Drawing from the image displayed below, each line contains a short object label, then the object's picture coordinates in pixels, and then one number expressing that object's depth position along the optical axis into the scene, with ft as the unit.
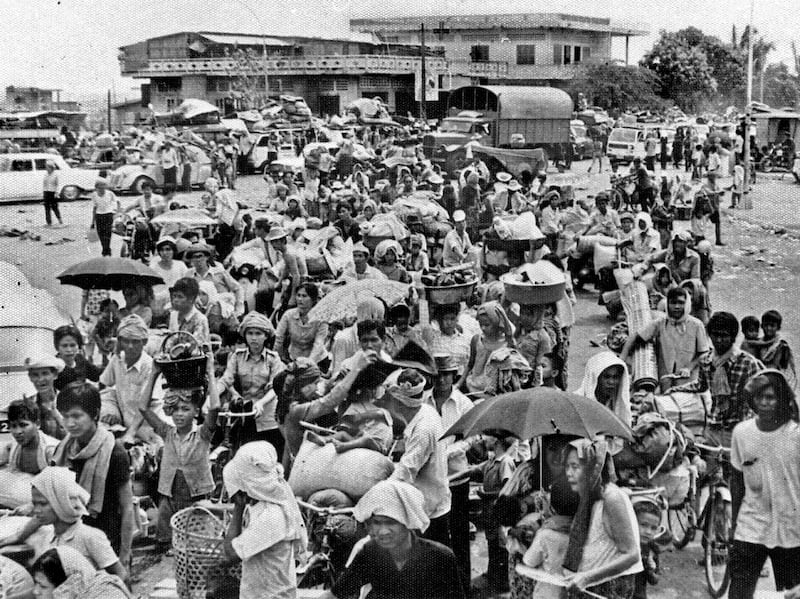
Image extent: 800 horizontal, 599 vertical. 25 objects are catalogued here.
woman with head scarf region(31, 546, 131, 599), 14.99
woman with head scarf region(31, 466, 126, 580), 16.12
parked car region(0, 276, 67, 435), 28.55
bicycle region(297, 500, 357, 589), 19.17
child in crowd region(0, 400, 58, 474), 20.07
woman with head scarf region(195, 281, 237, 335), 32.17
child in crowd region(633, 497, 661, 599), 18.72
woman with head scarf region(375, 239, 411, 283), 36.37
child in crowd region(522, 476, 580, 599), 14.89
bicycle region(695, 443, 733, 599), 20.80
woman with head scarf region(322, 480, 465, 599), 15.16
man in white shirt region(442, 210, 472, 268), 45.01
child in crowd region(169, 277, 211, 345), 28.27
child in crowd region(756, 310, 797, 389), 24.70
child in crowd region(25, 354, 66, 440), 24.17
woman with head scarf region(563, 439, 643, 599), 14.53
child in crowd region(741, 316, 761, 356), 25.20
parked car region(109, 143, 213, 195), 98.02
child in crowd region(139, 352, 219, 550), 22.34
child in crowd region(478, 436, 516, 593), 20.81
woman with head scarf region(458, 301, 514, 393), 26.62
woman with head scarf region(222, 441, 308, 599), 15.78
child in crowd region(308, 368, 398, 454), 20.08
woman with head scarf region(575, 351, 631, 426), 21.62
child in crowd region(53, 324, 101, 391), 25.58
